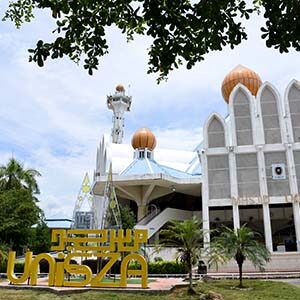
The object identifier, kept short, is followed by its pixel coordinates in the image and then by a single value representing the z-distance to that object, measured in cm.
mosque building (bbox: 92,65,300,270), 3033
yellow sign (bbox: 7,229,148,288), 1508
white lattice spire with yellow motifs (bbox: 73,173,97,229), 3419
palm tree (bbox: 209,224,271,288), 1744
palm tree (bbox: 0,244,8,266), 2063
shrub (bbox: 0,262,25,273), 2420
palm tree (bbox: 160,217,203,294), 1565
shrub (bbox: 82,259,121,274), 2284
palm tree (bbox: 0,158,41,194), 3180
